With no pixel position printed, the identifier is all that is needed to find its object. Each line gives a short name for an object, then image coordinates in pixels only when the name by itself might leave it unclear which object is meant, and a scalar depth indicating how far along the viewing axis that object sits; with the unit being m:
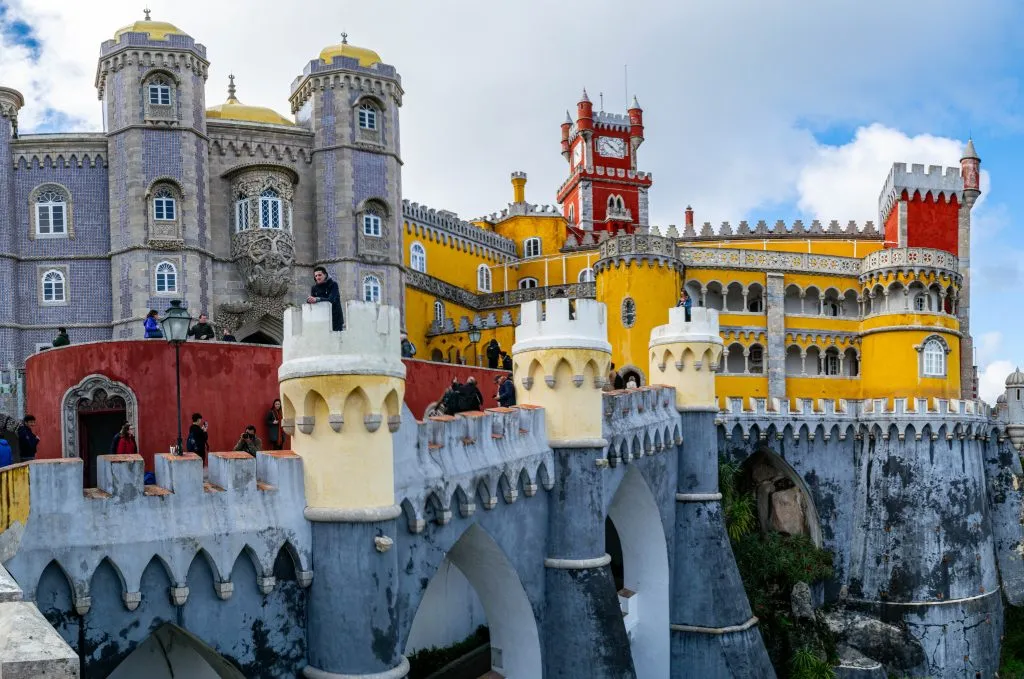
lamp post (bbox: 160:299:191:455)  14.69
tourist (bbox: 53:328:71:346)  22.55
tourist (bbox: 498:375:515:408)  18.92
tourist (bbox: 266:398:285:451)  18.31
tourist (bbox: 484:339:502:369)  29.19
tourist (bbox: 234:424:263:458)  15.56
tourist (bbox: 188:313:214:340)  20.36
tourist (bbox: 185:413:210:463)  14.86
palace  33.72
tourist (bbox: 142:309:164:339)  20.84
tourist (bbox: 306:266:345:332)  12.20
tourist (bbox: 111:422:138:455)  14.37
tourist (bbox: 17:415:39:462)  14.77
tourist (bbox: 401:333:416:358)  24.59
